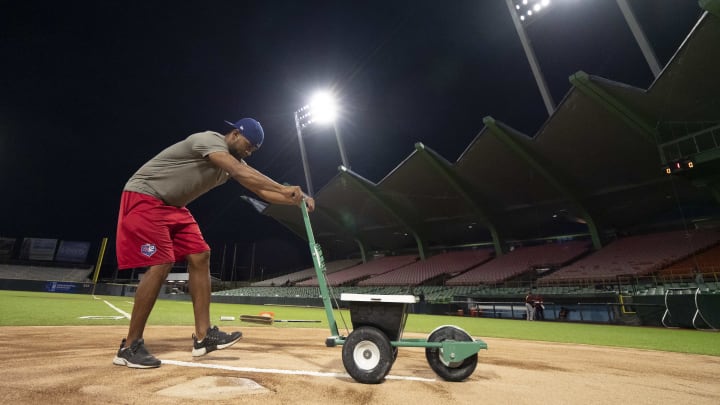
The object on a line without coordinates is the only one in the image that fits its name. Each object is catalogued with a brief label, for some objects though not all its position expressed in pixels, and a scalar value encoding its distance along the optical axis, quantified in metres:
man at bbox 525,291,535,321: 14.97
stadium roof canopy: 14.11
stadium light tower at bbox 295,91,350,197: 37.41
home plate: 1.68
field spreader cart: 2.16
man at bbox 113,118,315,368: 2.51
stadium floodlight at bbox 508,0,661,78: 17.66
